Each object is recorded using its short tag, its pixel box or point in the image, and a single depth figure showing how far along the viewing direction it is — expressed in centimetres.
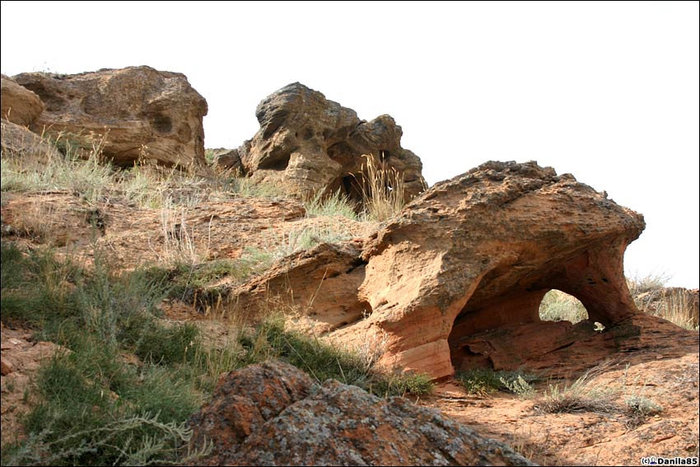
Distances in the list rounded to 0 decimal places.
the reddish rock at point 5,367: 425
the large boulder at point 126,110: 1135
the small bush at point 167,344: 549
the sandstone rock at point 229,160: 1430
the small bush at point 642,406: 511
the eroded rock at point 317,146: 1297
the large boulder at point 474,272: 623
